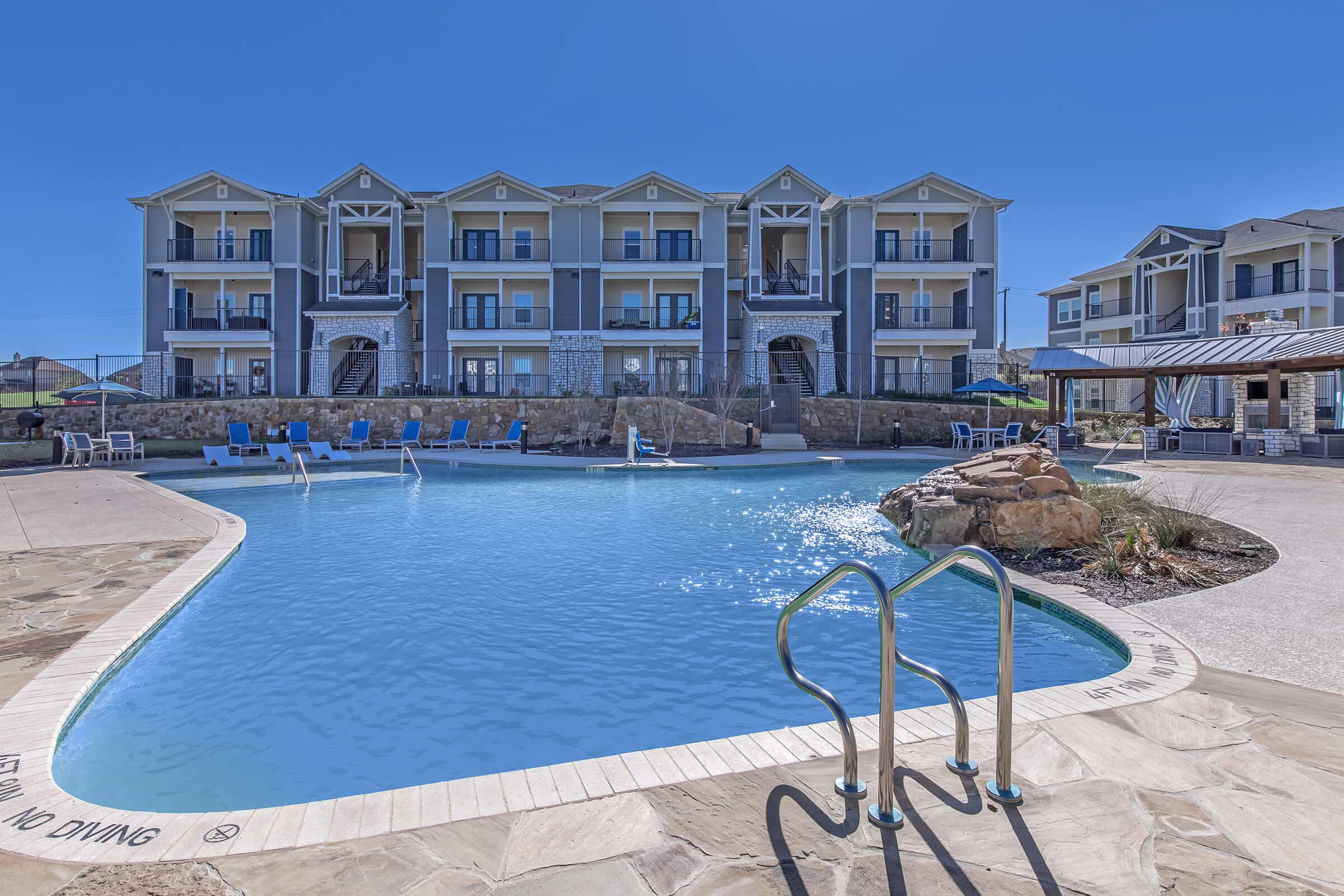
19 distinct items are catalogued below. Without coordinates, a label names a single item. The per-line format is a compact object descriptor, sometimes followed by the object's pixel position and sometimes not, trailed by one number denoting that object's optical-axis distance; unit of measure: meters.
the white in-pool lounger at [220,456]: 16.83
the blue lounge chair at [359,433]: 21.08
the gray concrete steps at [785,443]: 21.31
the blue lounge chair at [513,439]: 21.66
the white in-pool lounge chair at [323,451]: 17.98
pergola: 17.47
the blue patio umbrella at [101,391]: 16.89
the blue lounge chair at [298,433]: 20.98
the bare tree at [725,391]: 21.72
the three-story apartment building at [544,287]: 28.56
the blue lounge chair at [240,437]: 19.39
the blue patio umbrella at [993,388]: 22.38
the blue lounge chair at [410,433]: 21.06
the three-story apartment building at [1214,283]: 28.61
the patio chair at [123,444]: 17.72
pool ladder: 2.40
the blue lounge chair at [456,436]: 21.75
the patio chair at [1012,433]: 21.77
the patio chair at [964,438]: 22.00
